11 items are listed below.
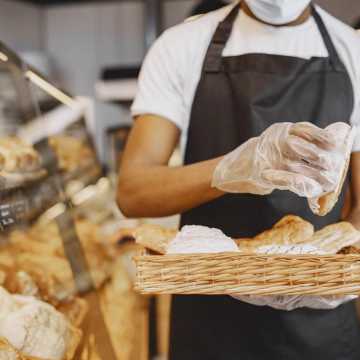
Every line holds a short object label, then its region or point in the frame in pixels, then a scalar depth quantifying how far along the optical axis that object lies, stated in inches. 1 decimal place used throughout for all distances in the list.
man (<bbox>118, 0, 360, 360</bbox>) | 64.2
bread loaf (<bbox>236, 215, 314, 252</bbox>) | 54.1
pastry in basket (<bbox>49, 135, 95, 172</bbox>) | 99.3
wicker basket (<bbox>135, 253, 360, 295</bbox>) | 44.3
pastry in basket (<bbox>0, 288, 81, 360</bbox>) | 52.8
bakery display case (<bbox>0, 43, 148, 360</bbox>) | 57.7
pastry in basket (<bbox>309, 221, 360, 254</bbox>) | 51.5
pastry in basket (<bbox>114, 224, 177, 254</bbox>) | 51.4
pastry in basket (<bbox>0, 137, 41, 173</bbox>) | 71.4
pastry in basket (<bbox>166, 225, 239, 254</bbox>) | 47.2
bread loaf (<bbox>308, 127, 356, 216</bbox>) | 45.3
